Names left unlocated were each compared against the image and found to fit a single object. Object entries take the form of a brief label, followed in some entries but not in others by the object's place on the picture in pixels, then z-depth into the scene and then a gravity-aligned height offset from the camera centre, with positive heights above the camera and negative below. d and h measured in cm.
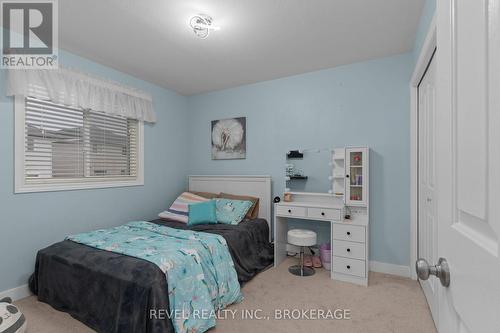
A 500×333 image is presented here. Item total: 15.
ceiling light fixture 216 +127
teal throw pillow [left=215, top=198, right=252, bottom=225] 319 -58
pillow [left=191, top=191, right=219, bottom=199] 376 -44
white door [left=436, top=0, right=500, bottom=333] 43 +1
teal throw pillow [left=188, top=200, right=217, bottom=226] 312 -60
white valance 238 +83
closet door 195 -10
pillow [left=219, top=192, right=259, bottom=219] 347 -53
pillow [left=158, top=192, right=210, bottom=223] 328 -58
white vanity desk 263 -62
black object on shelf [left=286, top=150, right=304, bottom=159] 343 +16
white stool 285 -86
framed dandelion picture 388 +44
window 247 +21
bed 168 -92
